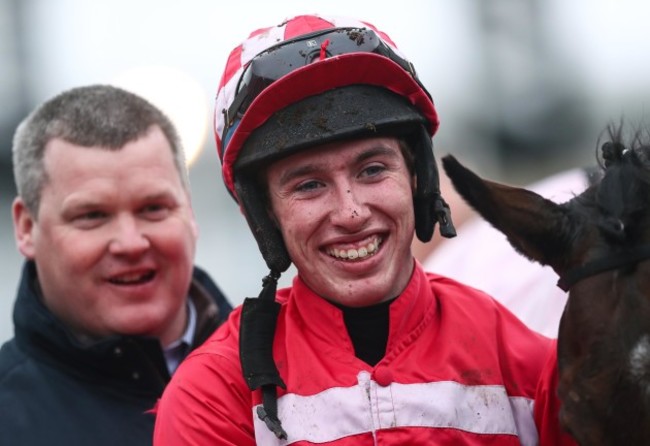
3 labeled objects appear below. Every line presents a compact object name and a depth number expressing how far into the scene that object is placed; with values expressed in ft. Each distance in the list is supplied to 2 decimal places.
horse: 13.17
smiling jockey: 15.56
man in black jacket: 21.07
